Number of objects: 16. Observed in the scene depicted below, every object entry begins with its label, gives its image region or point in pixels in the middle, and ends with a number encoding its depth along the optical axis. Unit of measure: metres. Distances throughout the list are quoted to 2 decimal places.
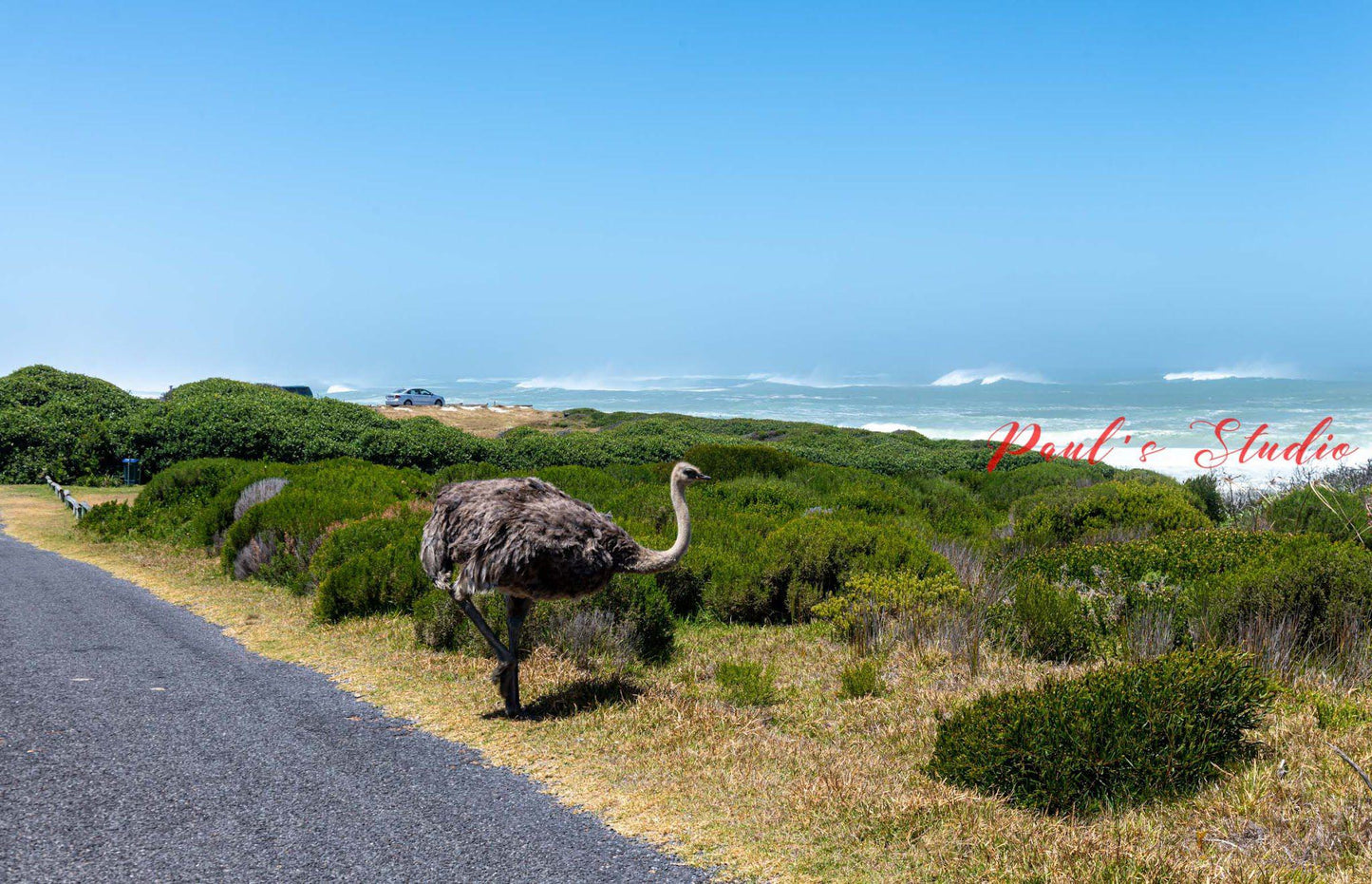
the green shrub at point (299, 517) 13.27
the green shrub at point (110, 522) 17.33
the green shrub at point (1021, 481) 23.00
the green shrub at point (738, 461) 21.23
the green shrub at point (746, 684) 7.65
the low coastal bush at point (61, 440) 26.59
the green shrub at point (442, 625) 9.56
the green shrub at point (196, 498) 15.95
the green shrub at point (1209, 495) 19.28
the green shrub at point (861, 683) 7.75
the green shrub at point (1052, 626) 8.57
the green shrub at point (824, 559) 11.12
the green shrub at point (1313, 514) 12.64
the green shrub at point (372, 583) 10.93
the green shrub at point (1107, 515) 14.86
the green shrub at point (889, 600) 9.62
